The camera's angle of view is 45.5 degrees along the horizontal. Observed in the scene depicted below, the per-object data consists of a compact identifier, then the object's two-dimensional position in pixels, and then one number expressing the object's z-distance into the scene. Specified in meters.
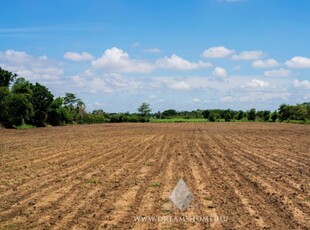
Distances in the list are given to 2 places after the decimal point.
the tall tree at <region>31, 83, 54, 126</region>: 63.56
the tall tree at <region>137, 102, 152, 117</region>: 146.62
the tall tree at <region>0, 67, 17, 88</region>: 66.46
